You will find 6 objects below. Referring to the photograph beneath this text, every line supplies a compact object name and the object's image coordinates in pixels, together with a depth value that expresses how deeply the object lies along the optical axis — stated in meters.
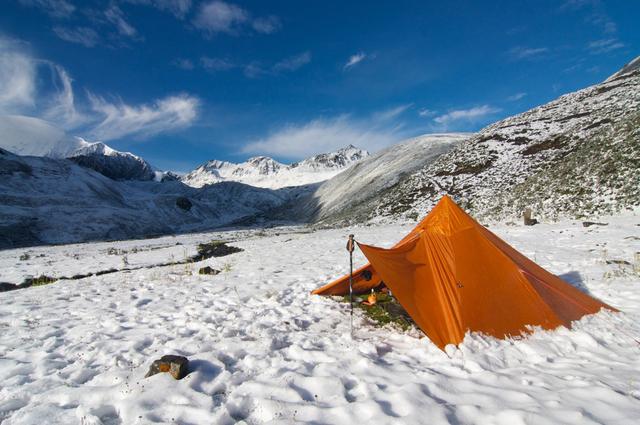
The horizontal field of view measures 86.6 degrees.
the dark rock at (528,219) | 21.52
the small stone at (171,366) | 4.66
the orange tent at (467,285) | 5.83
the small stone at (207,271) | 12.37
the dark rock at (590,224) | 17.34
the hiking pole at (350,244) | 6.46
